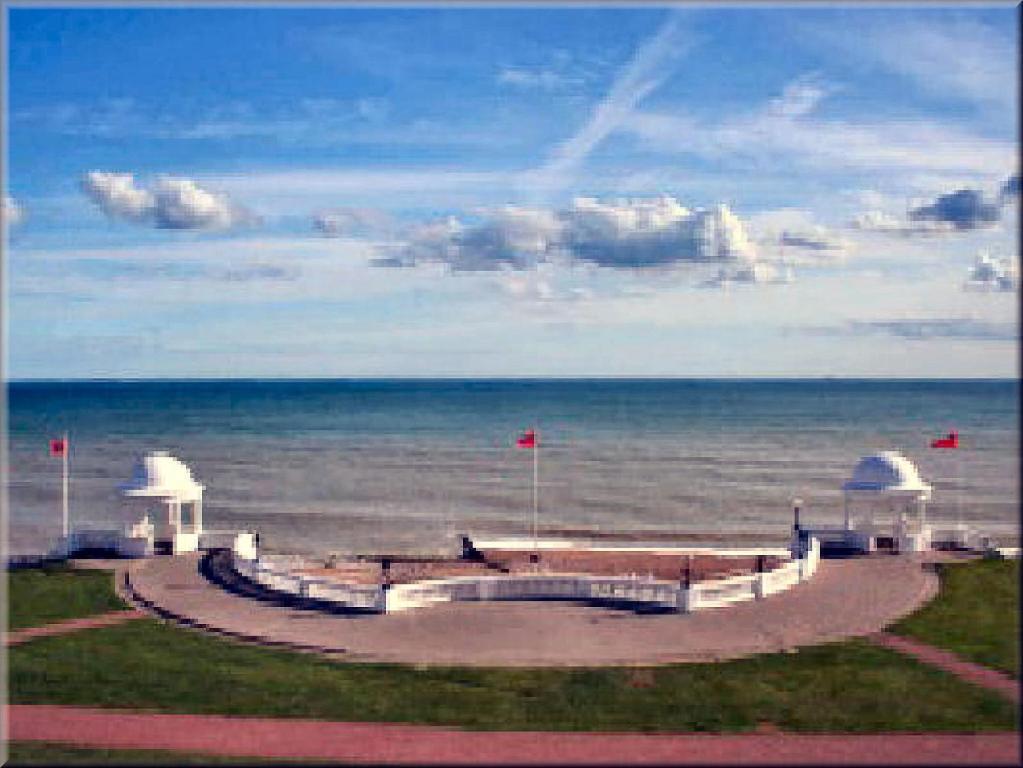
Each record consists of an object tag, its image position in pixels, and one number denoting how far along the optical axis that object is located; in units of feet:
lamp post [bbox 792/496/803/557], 120.16
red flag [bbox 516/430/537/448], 132.16
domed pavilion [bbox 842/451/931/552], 124.47
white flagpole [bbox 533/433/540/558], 124.90
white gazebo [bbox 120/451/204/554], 125.80
